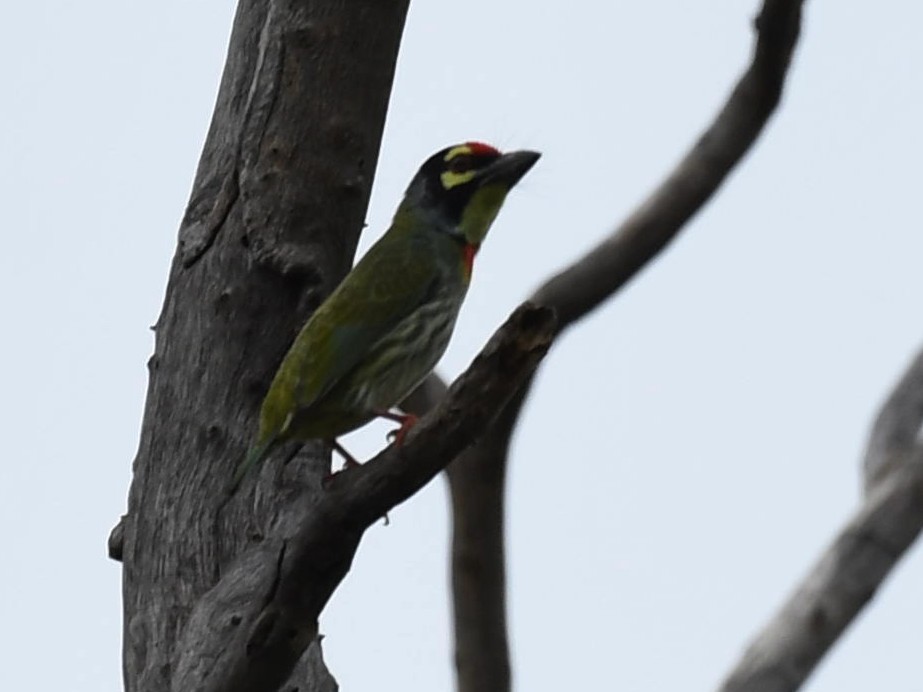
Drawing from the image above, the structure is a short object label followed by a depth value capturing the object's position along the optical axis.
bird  10.87
